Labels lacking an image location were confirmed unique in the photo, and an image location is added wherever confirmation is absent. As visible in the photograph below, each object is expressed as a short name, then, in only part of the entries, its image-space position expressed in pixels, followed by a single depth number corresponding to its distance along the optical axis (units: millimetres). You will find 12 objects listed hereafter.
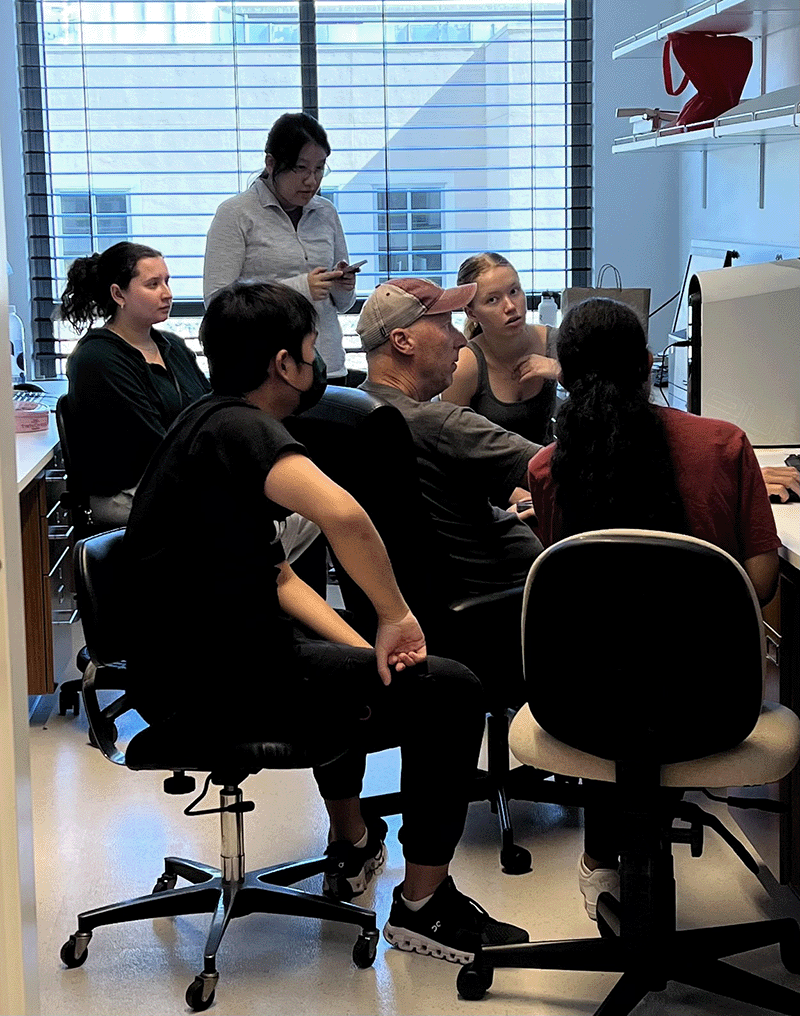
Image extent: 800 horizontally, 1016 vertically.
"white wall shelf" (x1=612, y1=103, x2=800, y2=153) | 2842
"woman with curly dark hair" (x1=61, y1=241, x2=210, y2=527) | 3449
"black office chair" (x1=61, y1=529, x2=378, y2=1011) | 2211
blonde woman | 3252
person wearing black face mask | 2174
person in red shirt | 2129
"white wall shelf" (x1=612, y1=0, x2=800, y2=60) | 3047
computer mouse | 2586
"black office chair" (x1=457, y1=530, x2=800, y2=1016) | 1866
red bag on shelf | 3541
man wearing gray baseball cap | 2646
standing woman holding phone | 3758
